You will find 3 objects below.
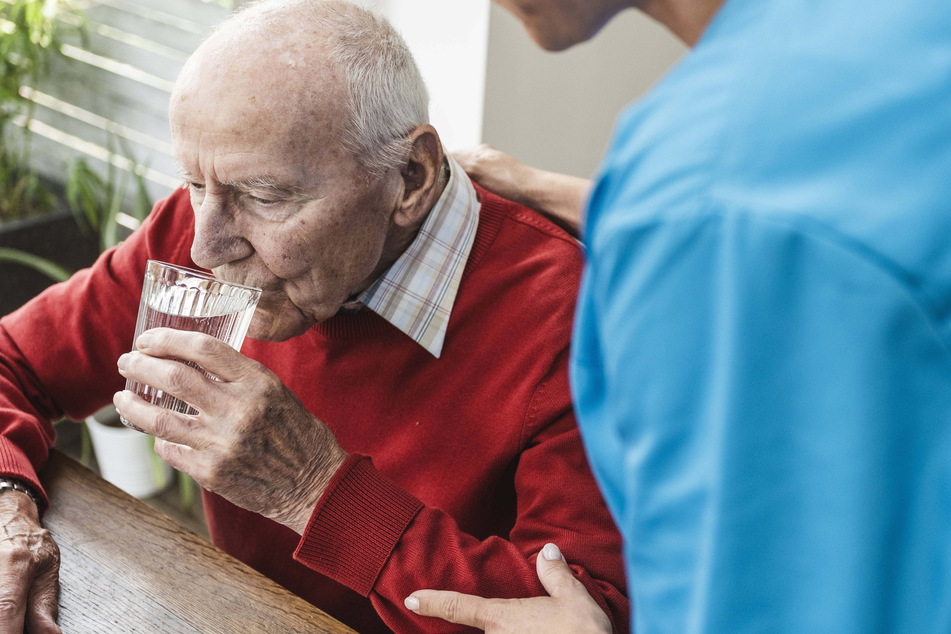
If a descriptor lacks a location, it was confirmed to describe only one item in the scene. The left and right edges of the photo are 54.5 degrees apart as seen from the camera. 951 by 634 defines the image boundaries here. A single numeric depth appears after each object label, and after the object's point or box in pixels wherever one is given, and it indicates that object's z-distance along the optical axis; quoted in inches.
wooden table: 42.1
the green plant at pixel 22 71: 105.5
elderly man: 42.9
